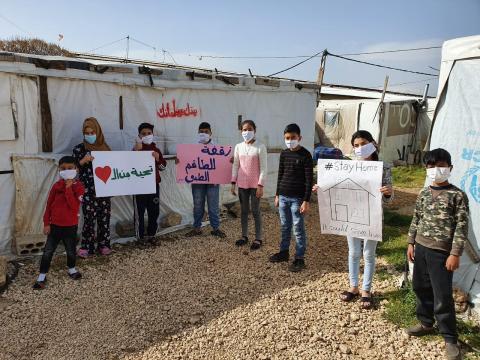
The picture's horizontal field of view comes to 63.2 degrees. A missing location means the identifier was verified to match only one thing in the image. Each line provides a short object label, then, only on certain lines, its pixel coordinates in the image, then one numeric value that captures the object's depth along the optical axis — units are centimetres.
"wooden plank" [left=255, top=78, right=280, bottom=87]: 755
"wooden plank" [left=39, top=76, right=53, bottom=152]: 497
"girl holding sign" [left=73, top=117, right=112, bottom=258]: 487
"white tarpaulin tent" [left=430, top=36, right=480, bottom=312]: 354
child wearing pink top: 510
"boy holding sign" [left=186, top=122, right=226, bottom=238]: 586
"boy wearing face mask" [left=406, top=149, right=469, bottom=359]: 294
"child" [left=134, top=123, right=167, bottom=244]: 536
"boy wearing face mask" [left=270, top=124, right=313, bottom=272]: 440
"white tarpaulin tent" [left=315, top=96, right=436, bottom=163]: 1424
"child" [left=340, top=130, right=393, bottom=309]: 369
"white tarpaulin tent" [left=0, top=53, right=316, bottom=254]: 479
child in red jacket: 416
